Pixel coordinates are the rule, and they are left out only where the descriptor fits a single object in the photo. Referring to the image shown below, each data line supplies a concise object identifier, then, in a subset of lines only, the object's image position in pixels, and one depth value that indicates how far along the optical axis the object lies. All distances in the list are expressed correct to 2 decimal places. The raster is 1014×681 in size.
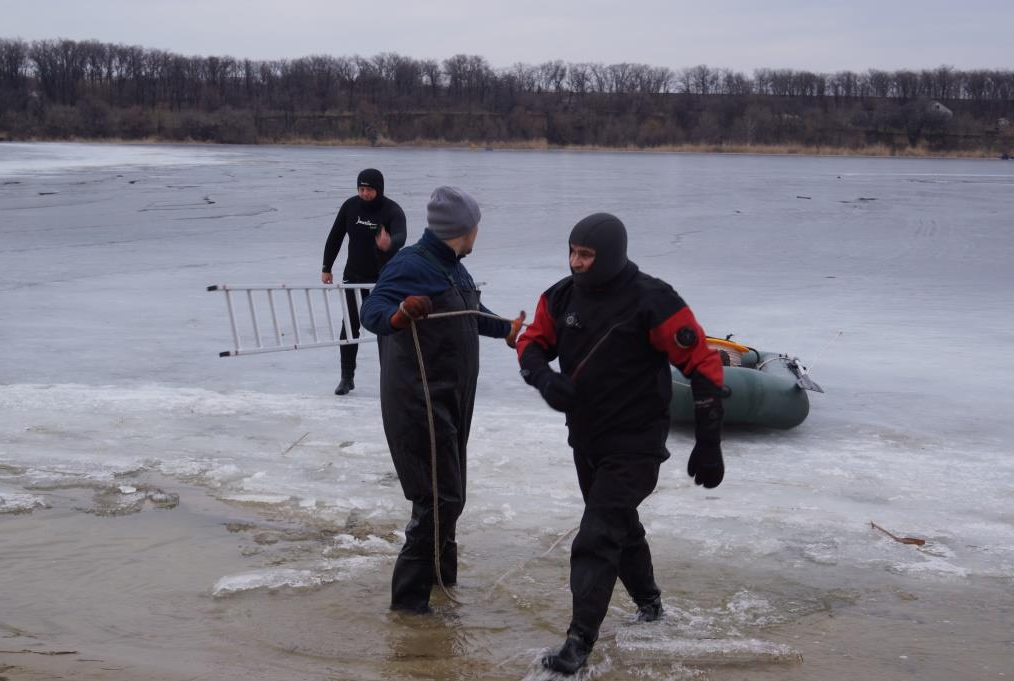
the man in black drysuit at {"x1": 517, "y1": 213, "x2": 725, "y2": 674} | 3.89
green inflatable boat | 6.93
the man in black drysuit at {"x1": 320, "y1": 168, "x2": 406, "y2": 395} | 7.84
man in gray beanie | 4.39
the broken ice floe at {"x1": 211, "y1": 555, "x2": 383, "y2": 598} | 4.70
